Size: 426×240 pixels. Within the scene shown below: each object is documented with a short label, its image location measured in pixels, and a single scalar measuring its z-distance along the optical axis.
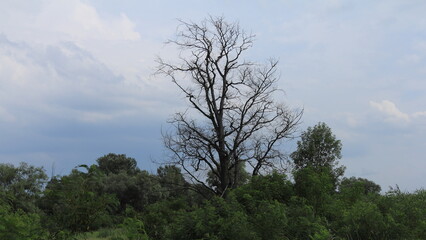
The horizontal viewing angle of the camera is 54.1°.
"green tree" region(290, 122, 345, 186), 29.75
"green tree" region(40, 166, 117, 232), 8.06
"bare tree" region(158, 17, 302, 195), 22.61
